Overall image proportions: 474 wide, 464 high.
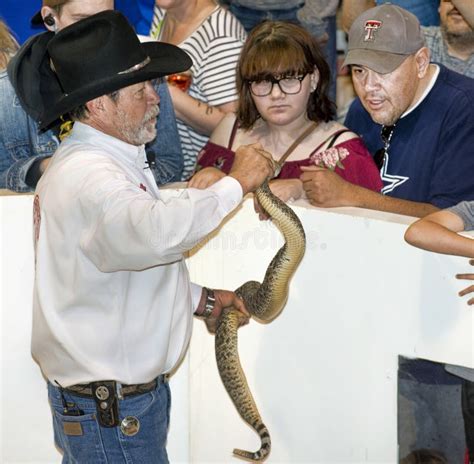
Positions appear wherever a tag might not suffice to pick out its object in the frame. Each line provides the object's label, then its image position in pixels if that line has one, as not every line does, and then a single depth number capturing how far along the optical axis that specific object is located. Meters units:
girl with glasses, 7.96
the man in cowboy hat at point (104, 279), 6.67
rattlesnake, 7.61
